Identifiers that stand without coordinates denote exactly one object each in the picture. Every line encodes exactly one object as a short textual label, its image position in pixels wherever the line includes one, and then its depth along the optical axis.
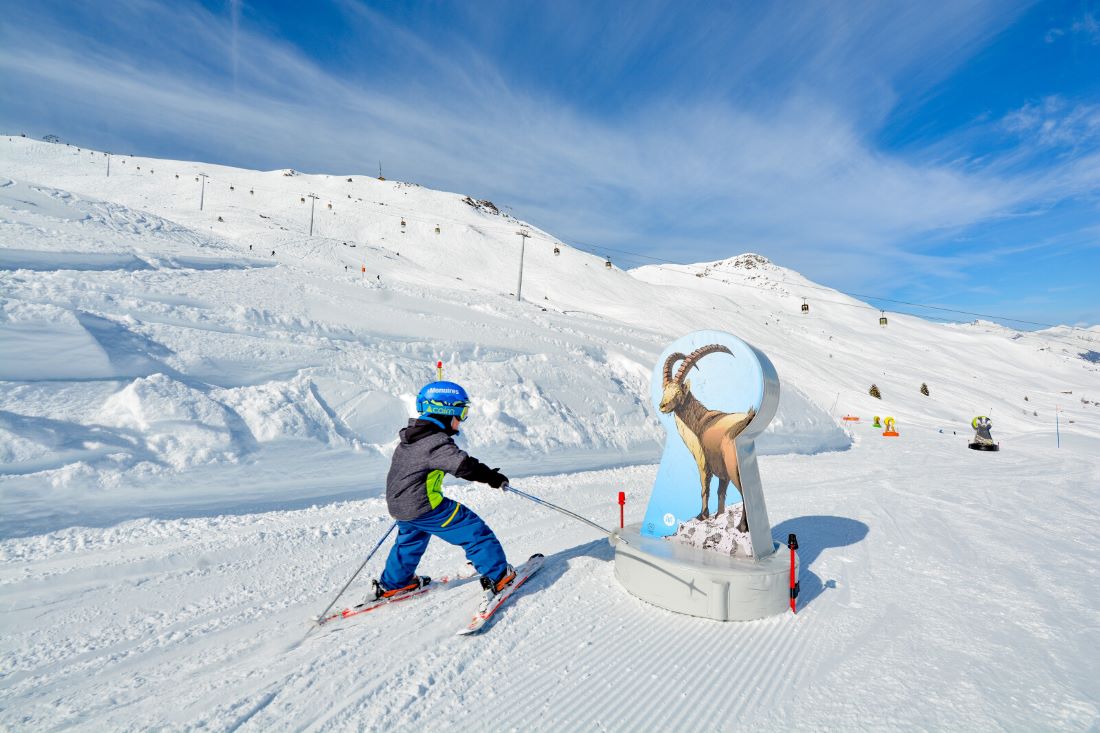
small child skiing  4.45
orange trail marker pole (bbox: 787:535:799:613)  4.86
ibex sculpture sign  4.81
